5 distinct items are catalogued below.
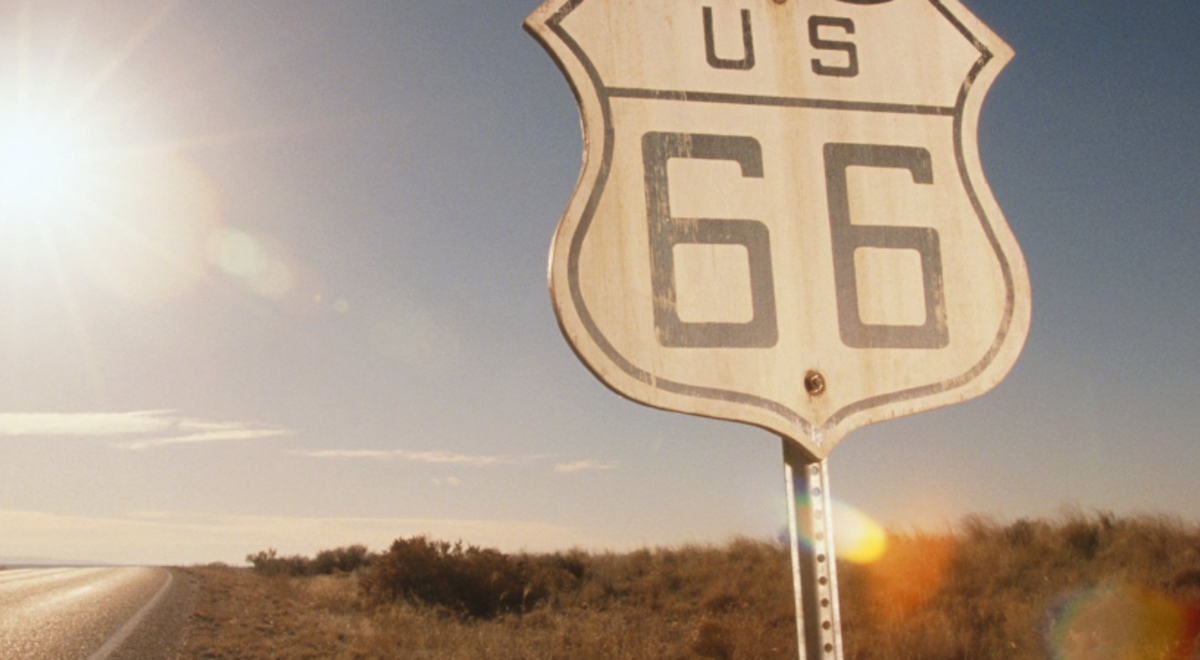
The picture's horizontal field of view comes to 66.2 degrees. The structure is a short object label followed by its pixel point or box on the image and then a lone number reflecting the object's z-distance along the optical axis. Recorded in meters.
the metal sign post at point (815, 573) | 1.64
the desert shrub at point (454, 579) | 13.05
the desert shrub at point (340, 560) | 25.66
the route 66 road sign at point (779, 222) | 1.72
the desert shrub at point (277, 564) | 25.27
